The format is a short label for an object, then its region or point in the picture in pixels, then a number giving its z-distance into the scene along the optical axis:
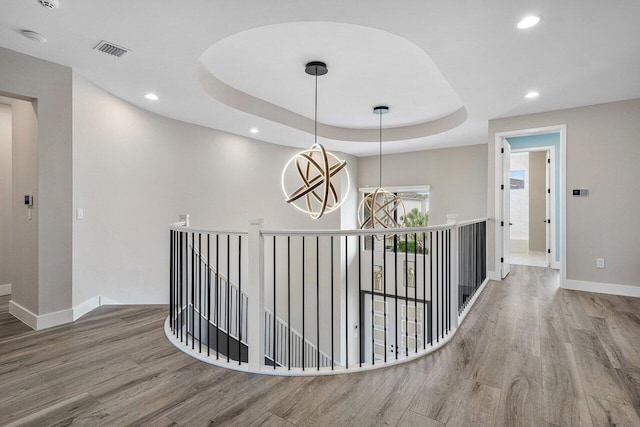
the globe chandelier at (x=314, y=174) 3.45
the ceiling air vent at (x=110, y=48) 2.60
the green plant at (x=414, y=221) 6.96
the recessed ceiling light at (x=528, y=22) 2.21
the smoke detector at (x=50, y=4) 2.07
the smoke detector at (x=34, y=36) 2.44
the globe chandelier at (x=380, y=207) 5.02
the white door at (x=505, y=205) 4.75
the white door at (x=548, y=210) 5.92
